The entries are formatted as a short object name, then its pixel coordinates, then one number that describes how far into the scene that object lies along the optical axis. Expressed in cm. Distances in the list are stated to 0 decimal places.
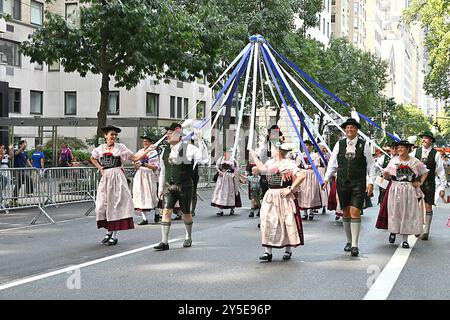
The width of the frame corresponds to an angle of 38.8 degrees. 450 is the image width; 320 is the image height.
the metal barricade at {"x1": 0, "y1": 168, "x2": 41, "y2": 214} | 1420
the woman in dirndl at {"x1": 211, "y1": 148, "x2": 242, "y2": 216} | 1633
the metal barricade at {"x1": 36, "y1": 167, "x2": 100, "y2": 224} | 1466
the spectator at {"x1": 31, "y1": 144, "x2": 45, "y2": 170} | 2116
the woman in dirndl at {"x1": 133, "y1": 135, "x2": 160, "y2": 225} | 1398
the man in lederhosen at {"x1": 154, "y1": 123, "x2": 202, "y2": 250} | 1005
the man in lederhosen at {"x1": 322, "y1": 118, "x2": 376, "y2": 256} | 962
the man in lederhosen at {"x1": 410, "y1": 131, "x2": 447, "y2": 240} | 1173
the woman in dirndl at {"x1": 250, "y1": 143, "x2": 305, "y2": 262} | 876
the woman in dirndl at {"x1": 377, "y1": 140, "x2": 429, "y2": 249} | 1049
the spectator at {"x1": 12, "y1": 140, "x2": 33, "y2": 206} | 1426
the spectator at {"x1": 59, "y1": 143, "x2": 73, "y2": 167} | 2654
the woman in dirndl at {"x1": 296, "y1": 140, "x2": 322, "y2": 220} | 1503
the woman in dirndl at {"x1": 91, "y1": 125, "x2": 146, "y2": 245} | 1046
